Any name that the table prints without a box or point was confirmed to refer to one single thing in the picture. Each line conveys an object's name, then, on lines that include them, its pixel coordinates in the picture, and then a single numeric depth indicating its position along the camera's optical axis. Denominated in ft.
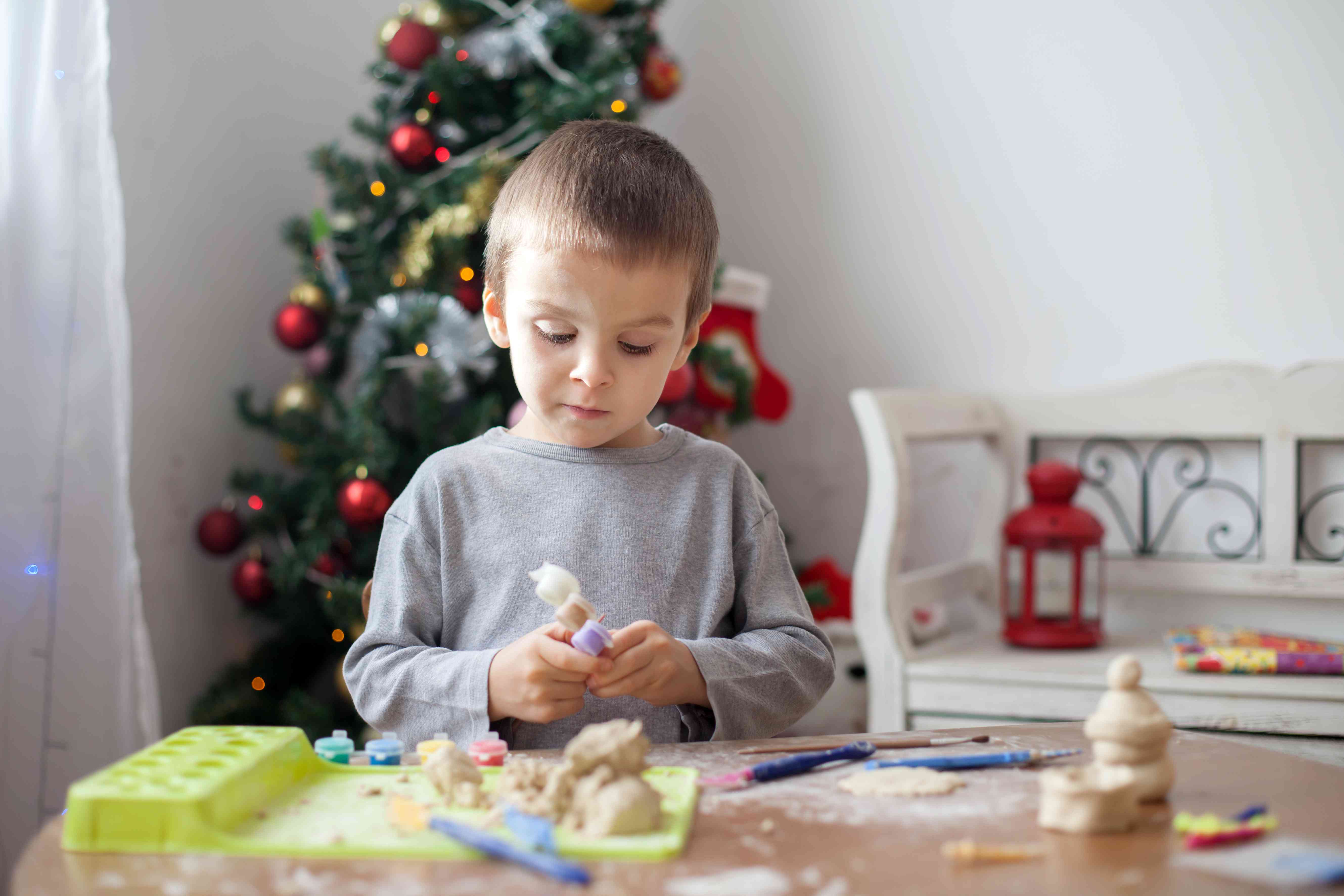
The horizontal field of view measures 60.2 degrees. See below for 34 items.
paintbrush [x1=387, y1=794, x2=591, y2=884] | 1.70
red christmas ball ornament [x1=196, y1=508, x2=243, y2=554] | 6.46
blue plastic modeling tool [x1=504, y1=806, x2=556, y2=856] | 1.81
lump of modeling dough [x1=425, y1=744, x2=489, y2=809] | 2.06
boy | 2.77
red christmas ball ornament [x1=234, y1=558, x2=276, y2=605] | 6.47
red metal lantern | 6.23
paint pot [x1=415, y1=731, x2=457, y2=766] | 2.39
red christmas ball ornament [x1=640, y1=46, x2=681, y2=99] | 6.43
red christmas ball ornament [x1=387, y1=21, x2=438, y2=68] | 6.16
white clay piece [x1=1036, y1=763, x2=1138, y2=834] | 1.90
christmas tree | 5.97
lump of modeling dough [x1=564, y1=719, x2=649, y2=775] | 1.99
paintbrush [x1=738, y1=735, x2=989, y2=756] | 2.52
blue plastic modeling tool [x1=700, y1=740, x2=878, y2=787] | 2.22
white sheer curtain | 4.87
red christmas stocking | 6.97
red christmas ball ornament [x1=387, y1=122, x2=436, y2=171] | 6.16
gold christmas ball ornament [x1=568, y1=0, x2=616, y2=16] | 6.08
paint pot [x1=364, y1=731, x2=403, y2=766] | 2.35
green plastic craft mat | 1.83
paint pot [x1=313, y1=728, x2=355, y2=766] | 2.43
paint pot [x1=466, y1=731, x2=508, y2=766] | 2.32
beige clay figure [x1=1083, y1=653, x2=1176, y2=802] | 2.05
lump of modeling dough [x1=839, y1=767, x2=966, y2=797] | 2.15
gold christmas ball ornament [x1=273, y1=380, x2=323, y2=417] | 6.33
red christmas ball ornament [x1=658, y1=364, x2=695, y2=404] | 5.99
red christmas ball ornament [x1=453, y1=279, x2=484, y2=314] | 6.14
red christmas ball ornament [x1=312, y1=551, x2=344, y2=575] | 6.24
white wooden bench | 5.74
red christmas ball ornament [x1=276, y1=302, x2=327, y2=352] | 6.32
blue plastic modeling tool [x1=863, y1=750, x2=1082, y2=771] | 2.33
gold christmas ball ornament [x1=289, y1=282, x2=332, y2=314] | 6.40
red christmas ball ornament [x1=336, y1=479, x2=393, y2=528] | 5.87
